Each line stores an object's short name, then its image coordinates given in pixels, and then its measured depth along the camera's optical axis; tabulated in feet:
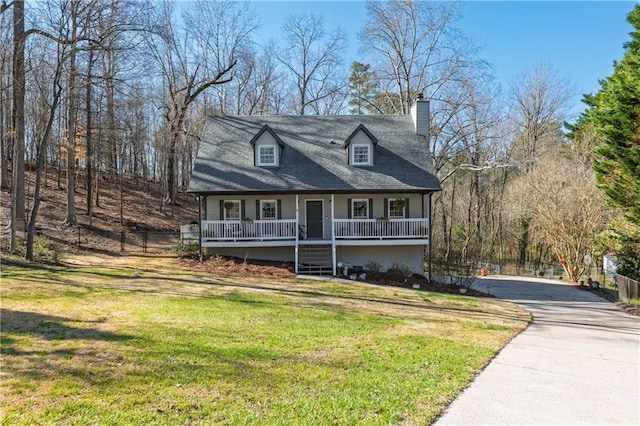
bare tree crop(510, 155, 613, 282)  68.18
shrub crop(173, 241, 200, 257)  59.36
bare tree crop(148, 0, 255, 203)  95.30
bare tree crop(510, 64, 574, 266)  102.27
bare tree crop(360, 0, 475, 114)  88.48
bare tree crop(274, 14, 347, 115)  110.11
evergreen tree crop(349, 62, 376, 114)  105.19
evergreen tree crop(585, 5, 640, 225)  45.33
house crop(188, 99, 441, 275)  56.44
